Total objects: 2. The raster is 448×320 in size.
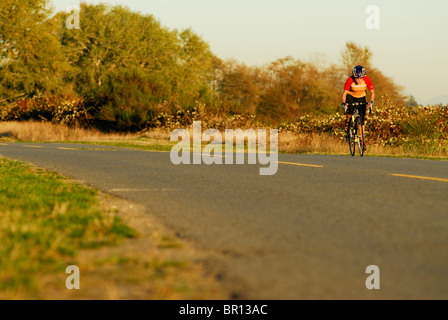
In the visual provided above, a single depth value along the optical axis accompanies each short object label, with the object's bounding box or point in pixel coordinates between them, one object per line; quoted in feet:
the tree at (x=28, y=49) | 141.08
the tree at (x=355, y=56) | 209.97
